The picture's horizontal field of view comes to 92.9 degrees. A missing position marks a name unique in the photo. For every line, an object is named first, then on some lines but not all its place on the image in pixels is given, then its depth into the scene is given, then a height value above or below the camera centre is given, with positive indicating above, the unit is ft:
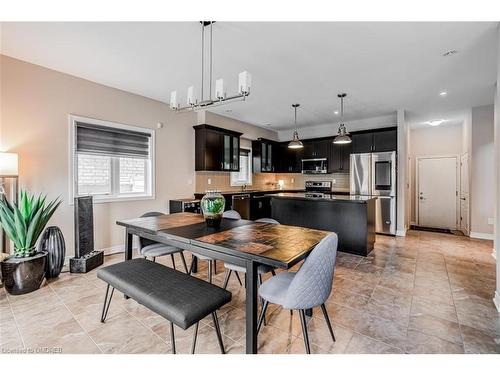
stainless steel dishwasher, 18.42 -1.44
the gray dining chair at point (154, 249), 8.41 -2.27
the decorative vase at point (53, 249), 9.64 -2.55
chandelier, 6.73 +2.91
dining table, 4.90 -1.36
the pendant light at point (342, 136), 13.65 +2.88
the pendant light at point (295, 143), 15.28 +2.79
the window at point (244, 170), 21.42 +1.52
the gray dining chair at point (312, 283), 4.97 -2.11
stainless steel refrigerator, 17.12 +0.22
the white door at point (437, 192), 20.01 -0.56
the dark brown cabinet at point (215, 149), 16.40 +2.74
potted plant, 8.22 -2.19
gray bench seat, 4.70 -2.36
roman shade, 11.68 +2.45
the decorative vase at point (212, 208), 7.49 -0.69
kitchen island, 12.43 -1.75
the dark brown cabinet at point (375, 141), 17.44 +3.47
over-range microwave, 21.29 +1.88
